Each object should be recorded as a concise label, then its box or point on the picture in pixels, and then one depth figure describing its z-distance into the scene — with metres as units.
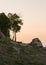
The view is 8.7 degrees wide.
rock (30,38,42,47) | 31.34
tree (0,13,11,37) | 47.82
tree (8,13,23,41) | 49.31
